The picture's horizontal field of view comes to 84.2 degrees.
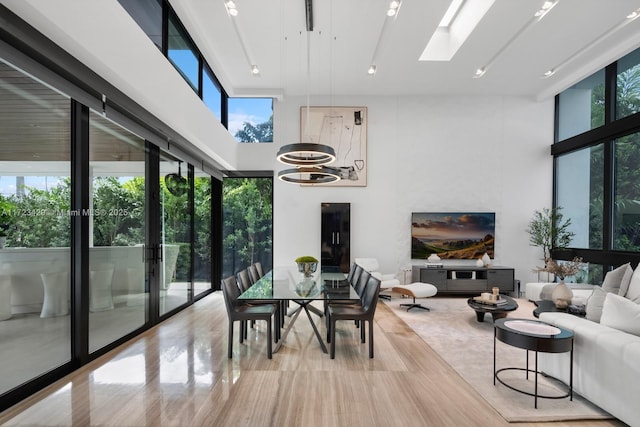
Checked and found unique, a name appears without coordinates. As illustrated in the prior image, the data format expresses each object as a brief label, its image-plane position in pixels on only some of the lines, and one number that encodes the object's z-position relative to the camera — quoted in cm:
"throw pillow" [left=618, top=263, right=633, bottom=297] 404
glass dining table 371
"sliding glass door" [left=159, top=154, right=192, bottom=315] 522
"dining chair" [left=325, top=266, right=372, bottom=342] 421
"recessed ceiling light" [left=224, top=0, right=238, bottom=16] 418
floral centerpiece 466
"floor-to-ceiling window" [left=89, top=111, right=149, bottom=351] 367
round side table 270
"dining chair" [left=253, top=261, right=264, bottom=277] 537
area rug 268
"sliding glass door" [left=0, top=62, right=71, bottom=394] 263
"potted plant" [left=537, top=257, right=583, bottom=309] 435
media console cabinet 726
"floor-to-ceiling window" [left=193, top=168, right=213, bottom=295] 656
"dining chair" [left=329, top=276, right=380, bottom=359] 370
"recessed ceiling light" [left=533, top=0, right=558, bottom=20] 434
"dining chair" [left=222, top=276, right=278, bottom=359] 370
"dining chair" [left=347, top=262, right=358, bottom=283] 535
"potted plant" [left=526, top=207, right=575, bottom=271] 713
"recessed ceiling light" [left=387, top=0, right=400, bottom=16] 414
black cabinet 757
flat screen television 768
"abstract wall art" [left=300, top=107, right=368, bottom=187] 775
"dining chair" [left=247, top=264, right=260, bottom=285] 485
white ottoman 598
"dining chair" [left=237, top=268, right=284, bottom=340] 425
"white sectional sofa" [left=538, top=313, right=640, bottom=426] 235
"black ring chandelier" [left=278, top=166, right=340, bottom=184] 458
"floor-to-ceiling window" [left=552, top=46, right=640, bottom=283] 581
